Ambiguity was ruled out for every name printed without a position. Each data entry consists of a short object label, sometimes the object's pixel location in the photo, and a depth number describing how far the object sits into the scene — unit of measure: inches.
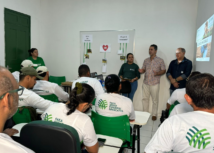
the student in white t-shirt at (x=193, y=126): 38.1
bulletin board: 188.1
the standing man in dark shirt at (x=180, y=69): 150.6
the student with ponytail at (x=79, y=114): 51.0
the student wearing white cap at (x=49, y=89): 101.8
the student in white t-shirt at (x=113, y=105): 75.7
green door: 171.0
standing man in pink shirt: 167.3
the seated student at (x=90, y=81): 107.3
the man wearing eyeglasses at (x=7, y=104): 26.8
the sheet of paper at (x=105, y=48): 194.7
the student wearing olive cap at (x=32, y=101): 76.3
